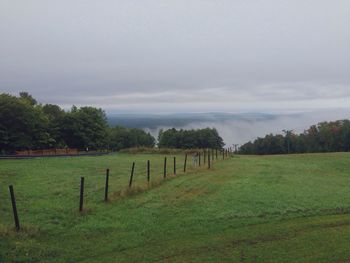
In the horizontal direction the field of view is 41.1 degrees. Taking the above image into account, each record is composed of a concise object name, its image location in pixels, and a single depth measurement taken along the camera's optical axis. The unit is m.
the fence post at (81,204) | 16.42
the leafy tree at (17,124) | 75.00
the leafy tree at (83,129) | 91.38
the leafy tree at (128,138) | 142.25
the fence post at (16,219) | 13.65
